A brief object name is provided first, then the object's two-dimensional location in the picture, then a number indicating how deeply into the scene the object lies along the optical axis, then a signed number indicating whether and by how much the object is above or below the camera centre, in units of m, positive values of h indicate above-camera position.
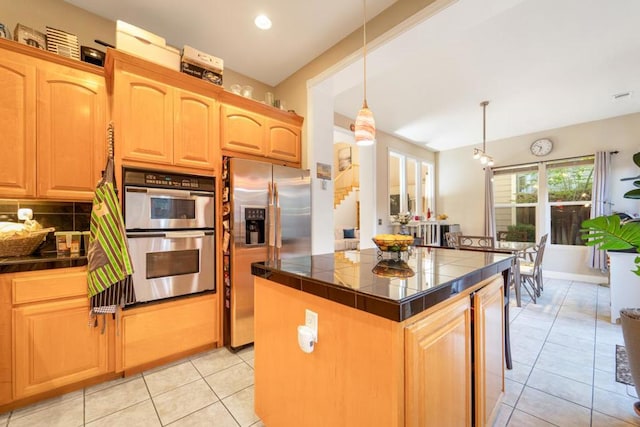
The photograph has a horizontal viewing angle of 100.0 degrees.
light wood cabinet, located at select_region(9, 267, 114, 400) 1.62 -0.78
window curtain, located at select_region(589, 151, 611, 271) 4.48 +0.34
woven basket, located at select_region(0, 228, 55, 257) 1.73 -0.20
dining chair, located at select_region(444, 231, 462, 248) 4.43 -0.44
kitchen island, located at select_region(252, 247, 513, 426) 0.87 -0.51
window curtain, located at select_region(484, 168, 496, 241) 5.70 +0.07
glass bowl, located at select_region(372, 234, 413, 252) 1.60 -0.18
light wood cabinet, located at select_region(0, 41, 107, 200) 1.72 +0.60
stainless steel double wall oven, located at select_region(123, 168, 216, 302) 1.97 -0.15
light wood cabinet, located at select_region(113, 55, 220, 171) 1.95 +0.73
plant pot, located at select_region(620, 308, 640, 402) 1.66 -0.81
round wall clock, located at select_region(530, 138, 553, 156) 5.15 +1.27
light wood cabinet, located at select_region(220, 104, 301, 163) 2.51 +0.79
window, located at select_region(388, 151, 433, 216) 5.67 +0.63
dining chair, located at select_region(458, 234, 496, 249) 3.53 -0.41
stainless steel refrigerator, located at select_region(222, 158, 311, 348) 2.35 -0.13
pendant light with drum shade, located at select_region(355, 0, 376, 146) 1.86 +0.60
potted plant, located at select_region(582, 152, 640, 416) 1.53 -0.18
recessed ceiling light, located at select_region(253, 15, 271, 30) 2.26 +1.64
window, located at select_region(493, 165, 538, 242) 5.50 +0.22
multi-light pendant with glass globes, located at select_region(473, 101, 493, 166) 4.03 +0.85
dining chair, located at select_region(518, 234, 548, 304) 3.69 -0.85
